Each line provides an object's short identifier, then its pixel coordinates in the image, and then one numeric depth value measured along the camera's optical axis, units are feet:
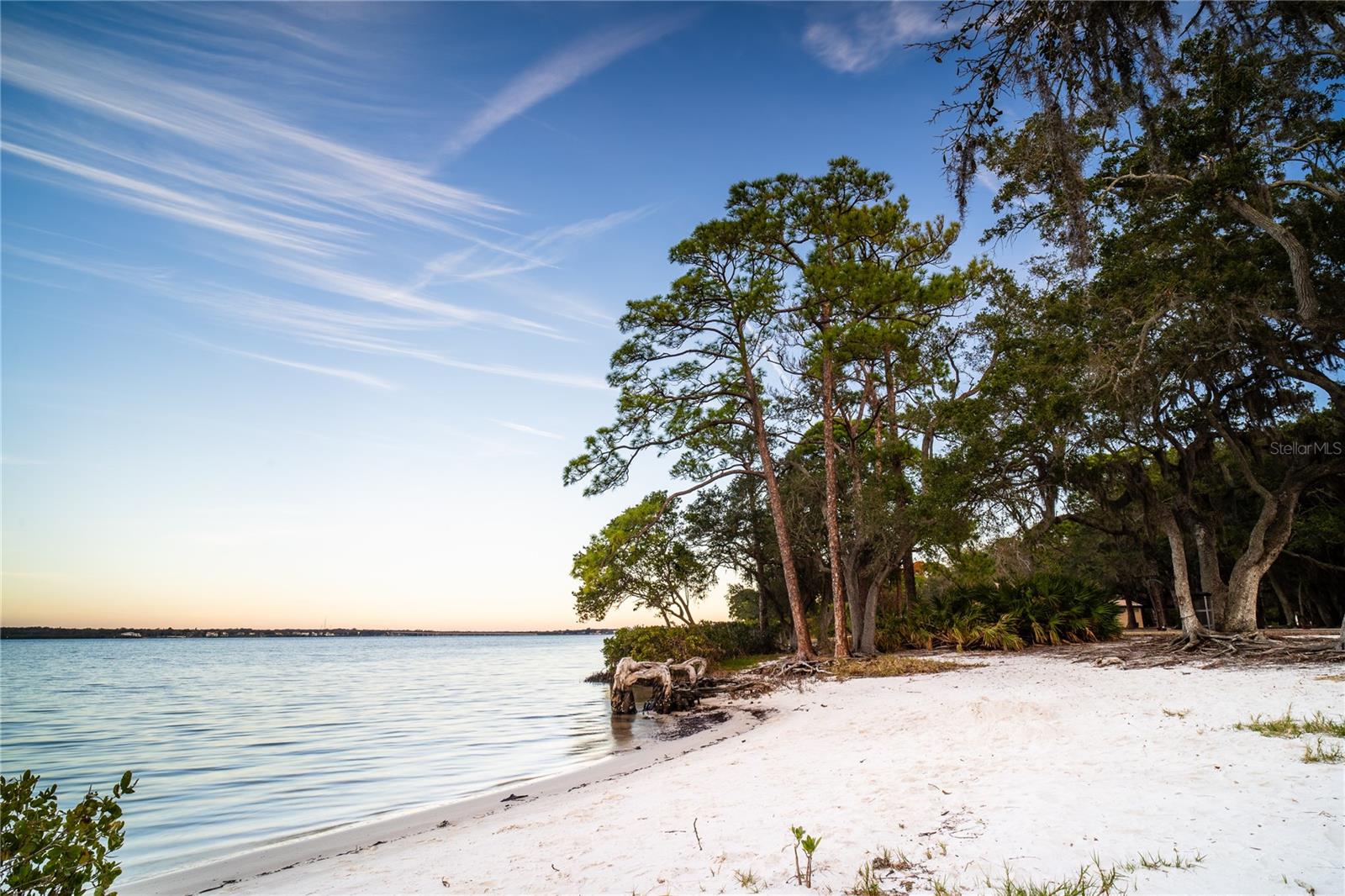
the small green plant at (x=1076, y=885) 11.40
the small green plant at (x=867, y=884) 12.10
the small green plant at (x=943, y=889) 11.78
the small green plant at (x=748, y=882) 12.86
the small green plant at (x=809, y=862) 12.00
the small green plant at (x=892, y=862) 13.39
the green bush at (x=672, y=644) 78.23
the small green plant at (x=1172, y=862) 12.25
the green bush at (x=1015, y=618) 73.10
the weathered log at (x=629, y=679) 60.23
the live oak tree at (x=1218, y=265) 35.29
